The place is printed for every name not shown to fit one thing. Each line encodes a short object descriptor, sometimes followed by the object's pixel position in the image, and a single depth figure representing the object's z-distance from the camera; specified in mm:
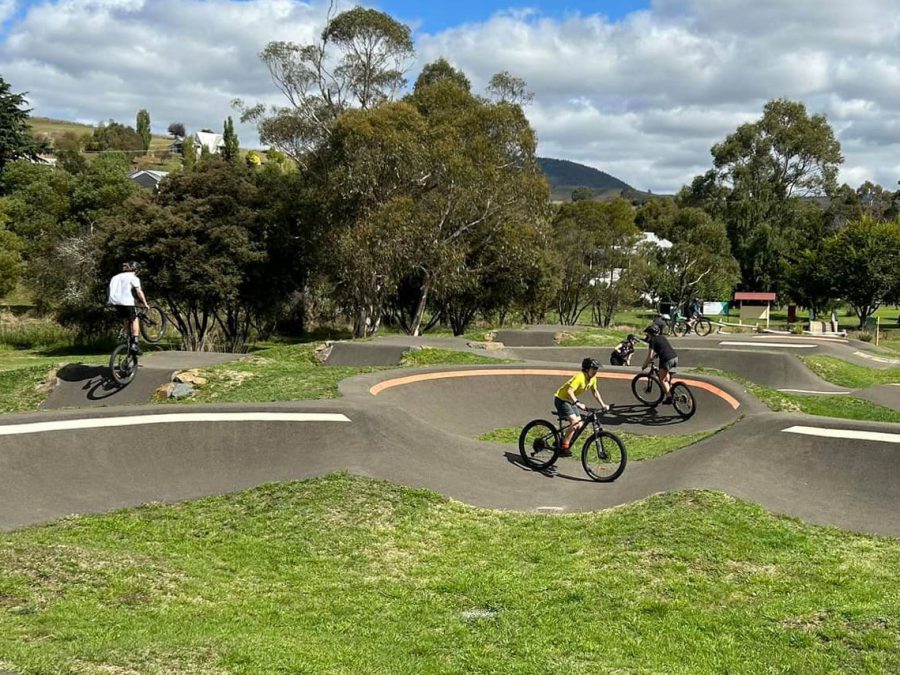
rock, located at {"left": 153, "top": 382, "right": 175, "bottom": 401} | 15953
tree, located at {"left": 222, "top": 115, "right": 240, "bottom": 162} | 97312
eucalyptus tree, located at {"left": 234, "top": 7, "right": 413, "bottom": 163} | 38188
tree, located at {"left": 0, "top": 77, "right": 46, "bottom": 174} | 65125
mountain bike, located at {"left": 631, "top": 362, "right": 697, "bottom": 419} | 15750
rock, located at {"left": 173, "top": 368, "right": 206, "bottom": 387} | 16469
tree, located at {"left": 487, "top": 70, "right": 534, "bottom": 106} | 39969
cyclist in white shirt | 13758
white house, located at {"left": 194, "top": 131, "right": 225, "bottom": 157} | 145125
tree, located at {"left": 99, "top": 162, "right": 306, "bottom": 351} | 31844
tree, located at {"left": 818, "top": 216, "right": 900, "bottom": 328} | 51688
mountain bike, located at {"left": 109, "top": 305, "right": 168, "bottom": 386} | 14963
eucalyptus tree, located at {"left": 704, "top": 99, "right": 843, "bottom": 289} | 67438
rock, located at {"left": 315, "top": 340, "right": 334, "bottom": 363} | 22953
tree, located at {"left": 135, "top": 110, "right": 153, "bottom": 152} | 153500
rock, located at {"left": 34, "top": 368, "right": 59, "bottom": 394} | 17016
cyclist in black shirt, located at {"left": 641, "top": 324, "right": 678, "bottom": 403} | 15266
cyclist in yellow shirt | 11570
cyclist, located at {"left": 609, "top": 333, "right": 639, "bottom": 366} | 20612
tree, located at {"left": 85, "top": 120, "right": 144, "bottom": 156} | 137125
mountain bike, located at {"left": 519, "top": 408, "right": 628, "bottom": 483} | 11531
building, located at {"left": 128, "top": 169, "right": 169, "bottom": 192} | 101250
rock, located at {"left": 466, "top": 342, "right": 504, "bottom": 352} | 24219
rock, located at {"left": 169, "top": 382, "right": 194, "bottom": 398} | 15953
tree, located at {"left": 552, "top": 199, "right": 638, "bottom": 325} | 47125
